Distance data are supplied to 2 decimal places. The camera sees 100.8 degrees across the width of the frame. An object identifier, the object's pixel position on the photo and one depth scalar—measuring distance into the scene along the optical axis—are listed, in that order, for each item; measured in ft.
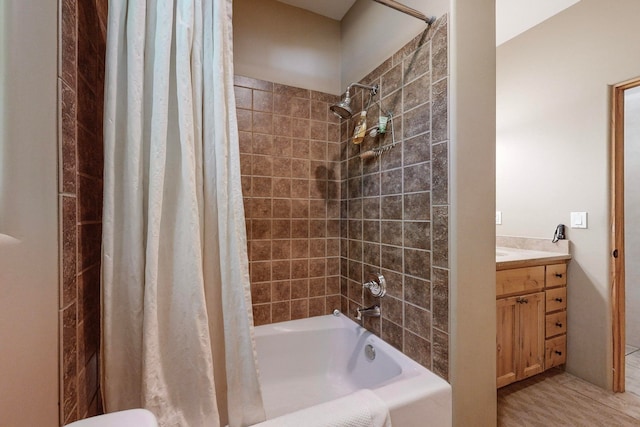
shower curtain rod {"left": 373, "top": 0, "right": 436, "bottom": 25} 3.84
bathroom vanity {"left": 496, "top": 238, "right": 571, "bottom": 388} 5.52
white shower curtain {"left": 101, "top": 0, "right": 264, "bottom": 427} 2.64
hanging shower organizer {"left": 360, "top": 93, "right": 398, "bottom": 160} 4.75
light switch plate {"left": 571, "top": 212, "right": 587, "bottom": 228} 6.04
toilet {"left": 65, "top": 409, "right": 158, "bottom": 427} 1.81
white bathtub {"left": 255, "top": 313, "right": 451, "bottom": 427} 4.78
